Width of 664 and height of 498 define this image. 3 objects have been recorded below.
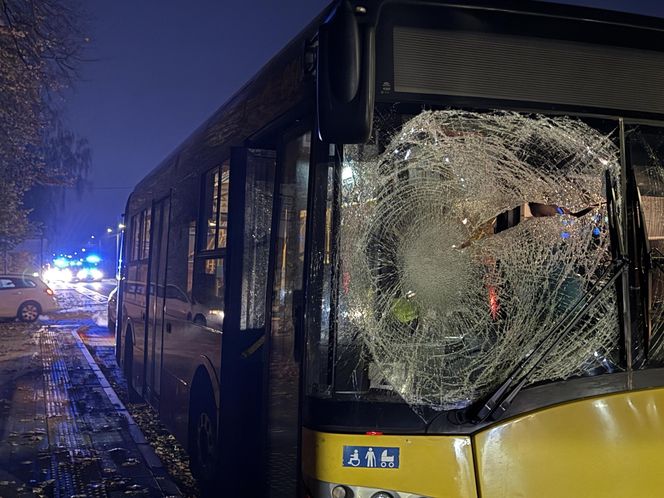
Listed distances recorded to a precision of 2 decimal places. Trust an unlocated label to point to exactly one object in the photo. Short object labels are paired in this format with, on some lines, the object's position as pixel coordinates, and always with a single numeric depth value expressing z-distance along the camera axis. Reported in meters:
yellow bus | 2.72
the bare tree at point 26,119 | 10.61
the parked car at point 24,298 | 22.56
